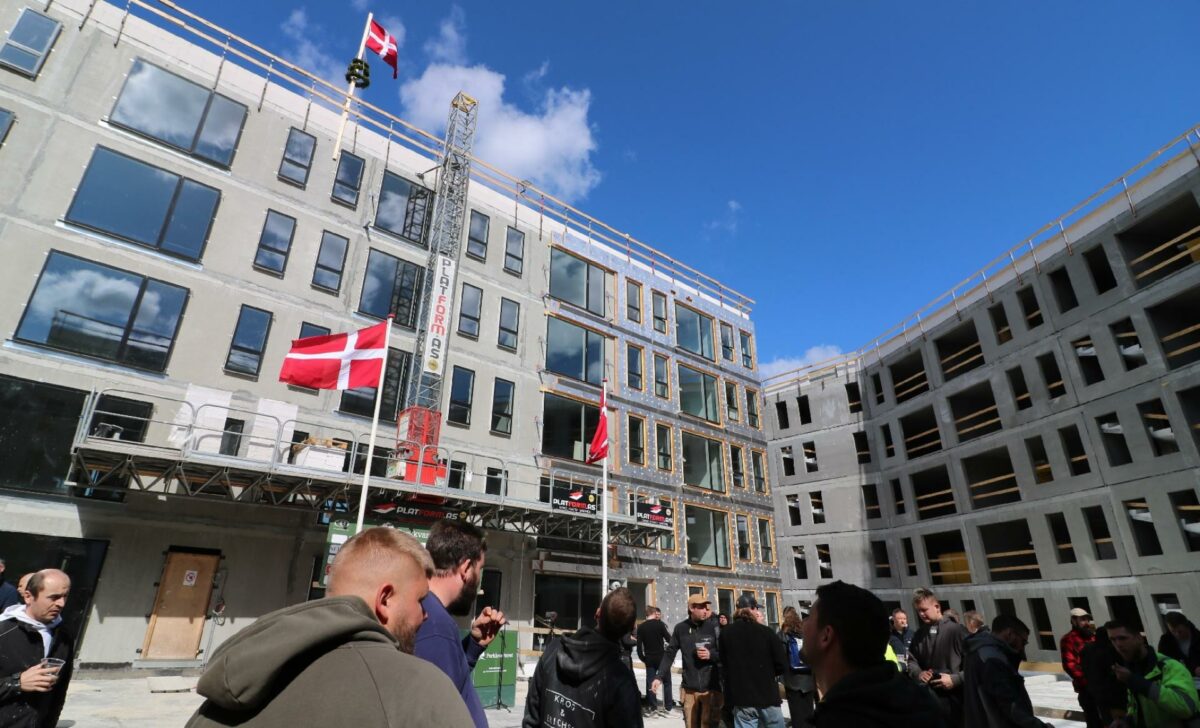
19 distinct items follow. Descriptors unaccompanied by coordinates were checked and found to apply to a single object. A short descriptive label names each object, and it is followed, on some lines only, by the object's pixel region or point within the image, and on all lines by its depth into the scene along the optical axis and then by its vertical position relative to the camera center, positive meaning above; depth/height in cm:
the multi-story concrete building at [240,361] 1590 +741
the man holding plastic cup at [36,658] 460 -46
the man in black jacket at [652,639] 1262 -74
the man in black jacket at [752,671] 720 -77
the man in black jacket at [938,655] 690 -59
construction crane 2059 +1045
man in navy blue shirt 316 -4
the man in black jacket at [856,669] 256 -29
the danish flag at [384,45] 2458 +2105
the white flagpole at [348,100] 2339 +1819
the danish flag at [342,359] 1603 +600
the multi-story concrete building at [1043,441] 2322 +733
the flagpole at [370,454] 1572 +358
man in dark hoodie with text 441 -57
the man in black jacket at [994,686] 538 -70
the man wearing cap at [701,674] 891 -99
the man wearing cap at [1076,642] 940 -56
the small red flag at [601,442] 2222 +545
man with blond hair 151 -19
